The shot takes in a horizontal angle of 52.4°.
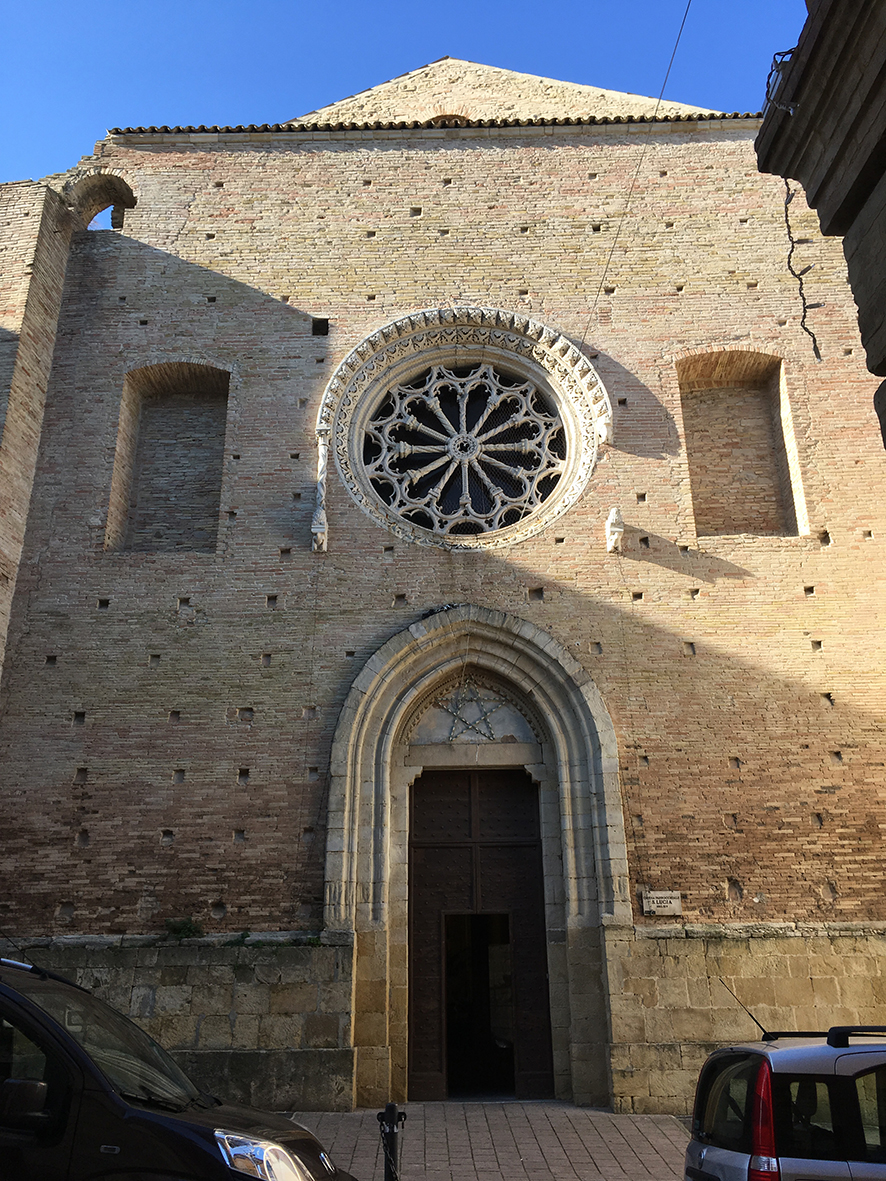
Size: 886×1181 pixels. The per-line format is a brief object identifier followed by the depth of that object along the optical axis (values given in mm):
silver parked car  3381
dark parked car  3047
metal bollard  4559
